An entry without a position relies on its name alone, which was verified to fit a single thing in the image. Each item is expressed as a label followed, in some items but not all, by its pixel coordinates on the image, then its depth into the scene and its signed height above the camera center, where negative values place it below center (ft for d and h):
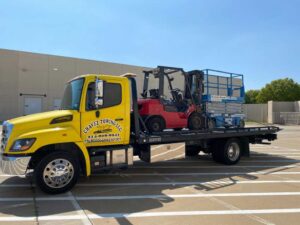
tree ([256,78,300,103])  181.38 +20.40
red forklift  23.41 +1.52
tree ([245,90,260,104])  222.51 +20.29
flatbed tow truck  15.55 -1.54
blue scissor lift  27.06 +2.04
